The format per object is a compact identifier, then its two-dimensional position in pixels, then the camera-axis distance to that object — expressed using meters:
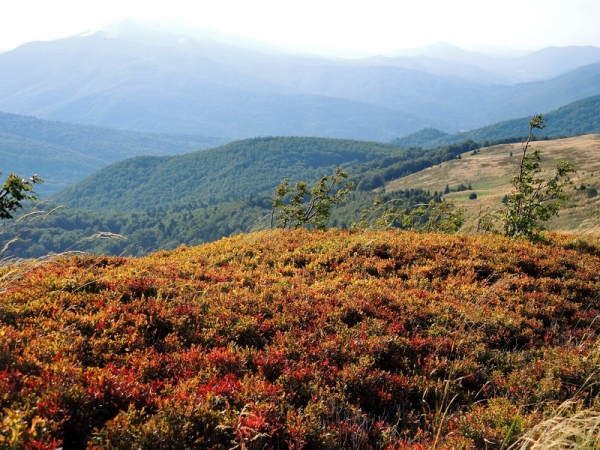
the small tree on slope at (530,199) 11.94
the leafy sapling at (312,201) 19.36
